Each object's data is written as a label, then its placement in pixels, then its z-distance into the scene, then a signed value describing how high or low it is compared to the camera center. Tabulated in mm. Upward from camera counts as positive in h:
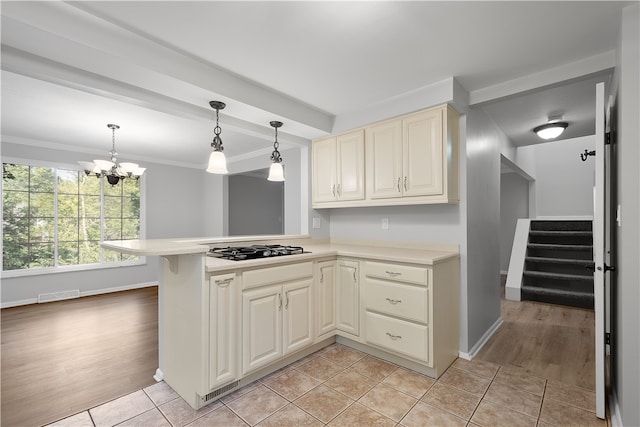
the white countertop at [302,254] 1857 -331
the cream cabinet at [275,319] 2117 -807
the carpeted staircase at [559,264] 4160 -782
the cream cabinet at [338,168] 3047 +508
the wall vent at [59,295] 4476 -1237
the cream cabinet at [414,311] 2232 -771
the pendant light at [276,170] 2793 +425
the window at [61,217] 4328 -19
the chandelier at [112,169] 3617 +589
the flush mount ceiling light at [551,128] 3465 +1030
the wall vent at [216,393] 1954 -1209
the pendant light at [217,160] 2270 +422
